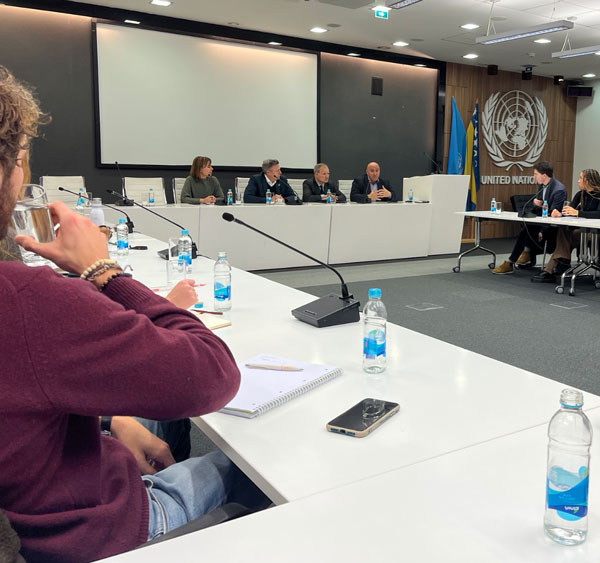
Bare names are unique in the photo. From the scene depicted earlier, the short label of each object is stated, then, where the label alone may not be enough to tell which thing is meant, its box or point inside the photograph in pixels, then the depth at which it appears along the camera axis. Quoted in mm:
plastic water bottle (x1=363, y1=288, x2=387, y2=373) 1506
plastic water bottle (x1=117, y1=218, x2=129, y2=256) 3404
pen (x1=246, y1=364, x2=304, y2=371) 1498
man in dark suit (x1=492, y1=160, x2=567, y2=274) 6855
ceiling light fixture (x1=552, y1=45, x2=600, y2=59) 7715
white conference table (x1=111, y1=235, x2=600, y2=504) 1052
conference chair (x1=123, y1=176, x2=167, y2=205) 6918
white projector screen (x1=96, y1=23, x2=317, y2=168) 7352
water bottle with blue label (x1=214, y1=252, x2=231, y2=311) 2180
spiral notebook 1282
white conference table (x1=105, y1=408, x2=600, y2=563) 783
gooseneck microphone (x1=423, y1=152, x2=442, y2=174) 9875
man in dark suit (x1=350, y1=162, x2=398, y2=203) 7863
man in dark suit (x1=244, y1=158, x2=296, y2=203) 7297
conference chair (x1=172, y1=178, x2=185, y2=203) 7438
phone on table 1172
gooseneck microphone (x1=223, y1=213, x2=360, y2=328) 1975
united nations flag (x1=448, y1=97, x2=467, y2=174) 10188
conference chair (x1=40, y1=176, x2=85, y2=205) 6570
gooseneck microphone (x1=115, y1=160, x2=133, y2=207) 6504
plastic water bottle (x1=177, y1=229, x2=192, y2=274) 2816
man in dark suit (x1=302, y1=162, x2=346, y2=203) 7539
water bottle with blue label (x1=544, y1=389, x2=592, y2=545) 808
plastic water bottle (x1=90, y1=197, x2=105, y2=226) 3695
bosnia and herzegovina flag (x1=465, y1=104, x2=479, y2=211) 10438
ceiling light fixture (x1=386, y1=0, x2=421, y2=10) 5916
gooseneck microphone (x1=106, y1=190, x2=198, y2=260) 3328
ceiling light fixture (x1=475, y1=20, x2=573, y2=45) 6535
